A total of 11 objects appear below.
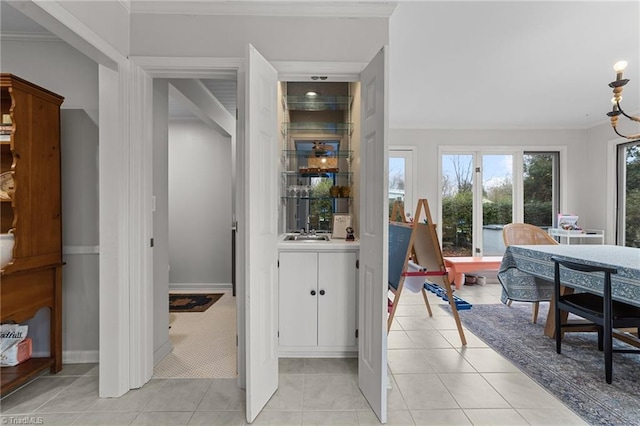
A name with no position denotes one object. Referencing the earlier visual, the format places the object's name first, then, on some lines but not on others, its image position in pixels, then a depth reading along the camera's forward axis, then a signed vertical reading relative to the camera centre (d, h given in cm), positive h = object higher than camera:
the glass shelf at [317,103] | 294 +104
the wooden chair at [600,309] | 212 -74
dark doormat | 370 -119
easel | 251 -39
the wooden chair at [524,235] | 389 -32
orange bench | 466 -86
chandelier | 204 +83
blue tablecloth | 212 -51
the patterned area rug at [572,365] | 186 -119
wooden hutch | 193 -3
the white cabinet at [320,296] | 242 -68
